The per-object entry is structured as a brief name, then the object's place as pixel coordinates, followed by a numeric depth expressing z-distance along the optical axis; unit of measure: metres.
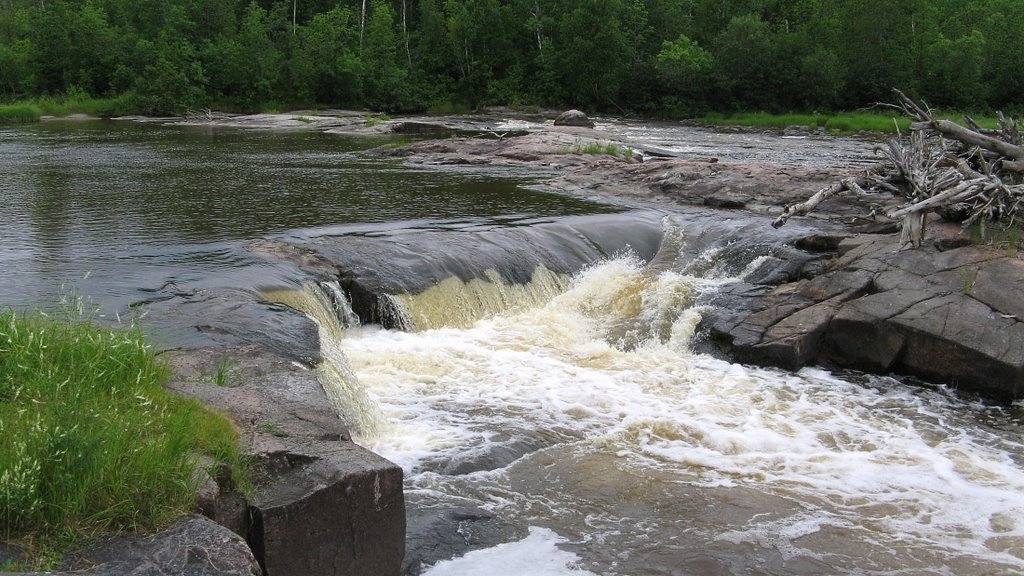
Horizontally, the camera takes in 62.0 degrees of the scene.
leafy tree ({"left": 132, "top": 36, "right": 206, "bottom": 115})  48.44
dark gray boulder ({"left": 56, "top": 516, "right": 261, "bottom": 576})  3.88
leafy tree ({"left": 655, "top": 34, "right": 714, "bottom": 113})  55.59
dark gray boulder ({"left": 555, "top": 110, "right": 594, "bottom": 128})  37.79
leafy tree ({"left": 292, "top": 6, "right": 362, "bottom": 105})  56.38
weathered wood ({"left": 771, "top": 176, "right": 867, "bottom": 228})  12.93
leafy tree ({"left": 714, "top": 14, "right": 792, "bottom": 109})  53.94
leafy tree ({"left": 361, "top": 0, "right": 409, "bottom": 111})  57.84
